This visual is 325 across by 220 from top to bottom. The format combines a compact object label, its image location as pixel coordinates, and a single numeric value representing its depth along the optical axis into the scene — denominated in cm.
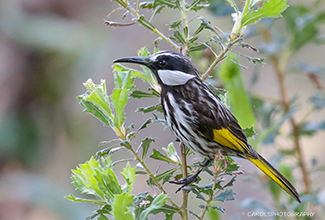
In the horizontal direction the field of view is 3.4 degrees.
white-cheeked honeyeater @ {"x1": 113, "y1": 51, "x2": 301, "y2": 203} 395
